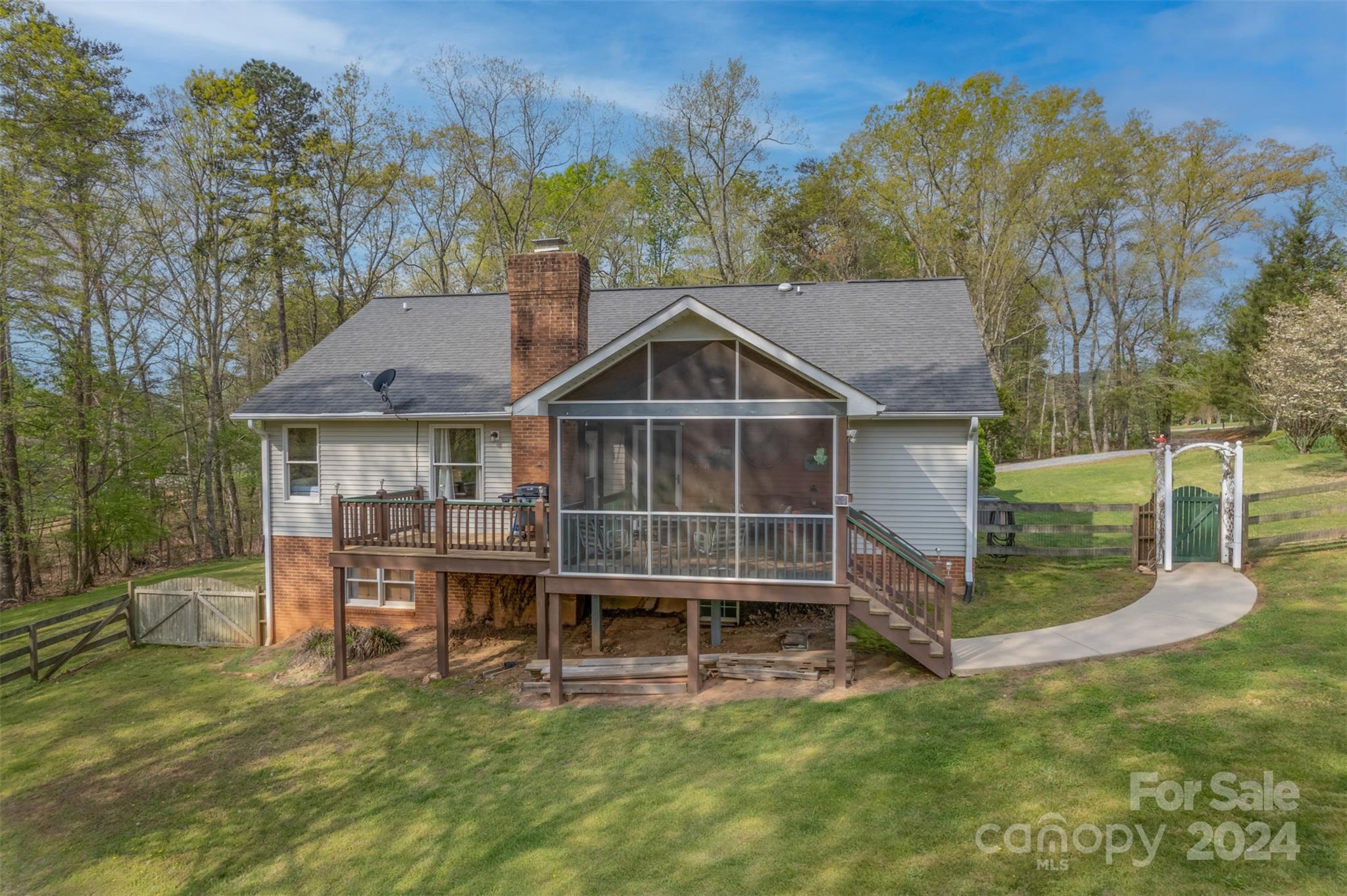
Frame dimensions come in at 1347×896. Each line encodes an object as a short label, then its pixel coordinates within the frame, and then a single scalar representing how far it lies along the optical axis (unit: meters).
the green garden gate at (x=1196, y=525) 11.55
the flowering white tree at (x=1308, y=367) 17.58
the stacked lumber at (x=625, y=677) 9.51
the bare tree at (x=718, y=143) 28.02
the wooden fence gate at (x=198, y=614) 13.69
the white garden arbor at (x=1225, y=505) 11.09
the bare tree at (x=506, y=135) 25.97
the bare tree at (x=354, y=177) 25.47
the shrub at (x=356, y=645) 12.00
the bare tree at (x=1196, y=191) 31.31
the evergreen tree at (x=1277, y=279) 26.14
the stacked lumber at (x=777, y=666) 9.17
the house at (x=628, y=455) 8.95
